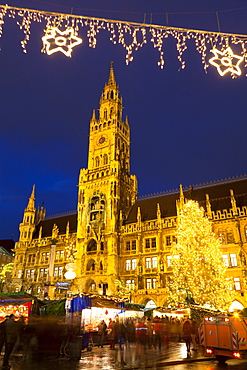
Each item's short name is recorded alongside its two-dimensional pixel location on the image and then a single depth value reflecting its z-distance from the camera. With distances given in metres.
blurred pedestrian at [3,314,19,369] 9.42
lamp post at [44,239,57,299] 21.91
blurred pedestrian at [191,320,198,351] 16.36
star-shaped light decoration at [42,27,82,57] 9.62
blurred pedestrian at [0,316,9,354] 9.85
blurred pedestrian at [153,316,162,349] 17.21
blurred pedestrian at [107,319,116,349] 15.43
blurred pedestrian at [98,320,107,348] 16.56
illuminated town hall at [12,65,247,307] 35.72
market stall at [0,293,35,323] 15.71
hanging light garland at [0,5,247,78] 9.58
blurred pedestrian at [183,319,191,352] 13.77
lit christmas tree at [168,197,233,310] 25.03
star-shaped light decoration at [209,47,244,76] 9.84
